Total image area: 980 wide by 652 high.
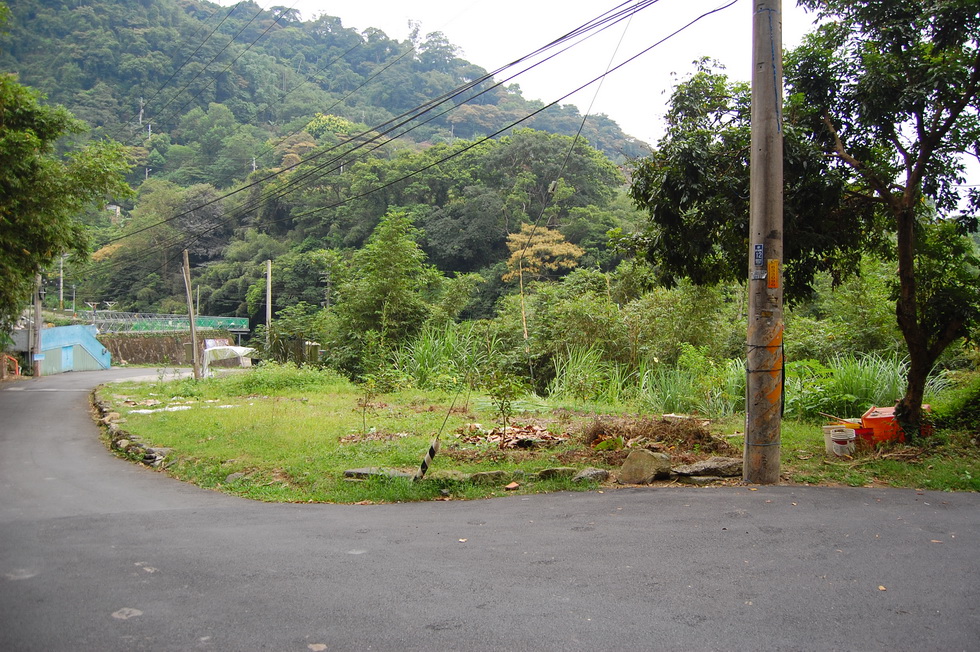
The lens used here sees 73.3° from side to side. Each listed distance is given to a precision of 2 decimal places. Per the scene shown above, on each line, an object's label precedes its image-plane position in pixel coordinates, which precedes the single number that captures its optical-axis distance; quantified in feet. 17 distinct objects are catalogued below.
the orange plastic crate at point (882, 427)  27.25
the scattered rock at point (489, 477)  24.43
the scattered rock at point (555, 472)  24.58
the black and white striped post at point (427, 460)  23.76
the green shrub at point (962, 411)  29.22
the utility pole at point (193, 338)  80.23
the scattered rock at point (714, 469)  23.71
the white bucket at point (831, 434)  26.53
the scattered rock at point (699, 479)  23.37
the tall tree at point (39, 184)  52.28
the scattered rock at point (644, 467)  23.59
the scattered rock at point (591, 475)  23.94
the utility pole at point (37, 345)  109.91
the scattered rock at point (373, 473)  25.11
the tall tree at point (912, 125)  25.82
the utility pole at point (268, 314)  94.32
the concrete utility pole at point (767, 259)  22.93
